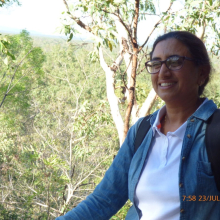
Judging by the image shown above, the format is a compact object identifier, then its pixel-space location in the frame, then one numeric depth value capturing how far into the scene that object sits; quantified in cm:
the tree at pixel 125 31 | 194
